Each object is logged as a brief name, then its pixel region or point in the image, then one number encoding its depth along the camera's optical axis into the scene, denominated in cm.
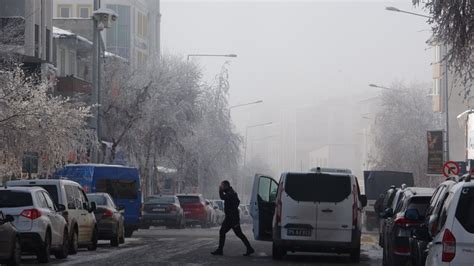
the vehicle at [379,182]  5732
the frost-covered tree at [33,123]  3575
